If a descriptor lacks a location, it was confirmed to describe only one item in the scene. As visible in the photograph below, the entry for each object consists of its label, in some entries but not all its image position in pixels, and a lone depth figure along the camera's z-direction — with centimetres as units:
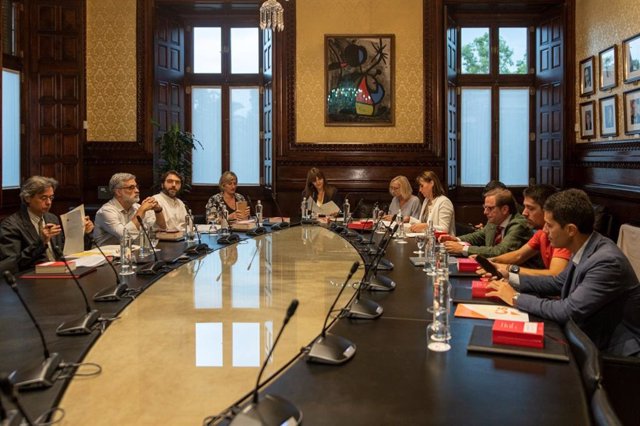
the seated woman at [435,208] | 582
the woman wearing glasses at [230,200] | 645
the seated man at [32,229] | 399
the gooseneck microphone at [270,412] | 150
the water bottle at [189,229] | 501
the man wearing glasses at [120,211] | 495
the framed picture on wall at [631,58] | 660
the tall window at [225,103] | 952
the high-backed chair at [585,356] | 174
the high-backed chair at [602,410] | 144
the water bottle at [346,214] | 637
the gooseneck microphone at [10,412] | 126
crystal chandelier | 617
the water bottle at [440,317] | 219
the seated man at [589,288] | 260
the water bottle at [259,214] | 620
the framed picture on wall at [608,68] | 719
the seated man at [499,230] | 429
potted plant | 859
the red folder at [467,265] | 356
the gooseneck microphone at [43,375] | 176
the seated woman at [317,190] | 741
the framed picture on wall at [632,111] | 663
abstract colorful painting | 877
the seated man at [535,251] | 347
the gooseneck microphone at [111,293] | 291
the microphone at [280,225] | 614
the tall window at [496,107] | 930
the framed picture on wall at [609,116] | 720
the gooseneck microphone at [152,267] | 359
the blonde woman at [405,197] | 685
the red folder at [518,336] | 211
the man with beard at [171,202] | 587
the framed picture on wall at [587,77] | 795
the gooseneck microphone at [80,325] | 234
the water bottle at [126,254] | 361
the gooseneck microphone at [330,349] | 199
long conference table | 164
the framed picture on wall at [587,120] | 788
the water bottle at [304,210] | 686
